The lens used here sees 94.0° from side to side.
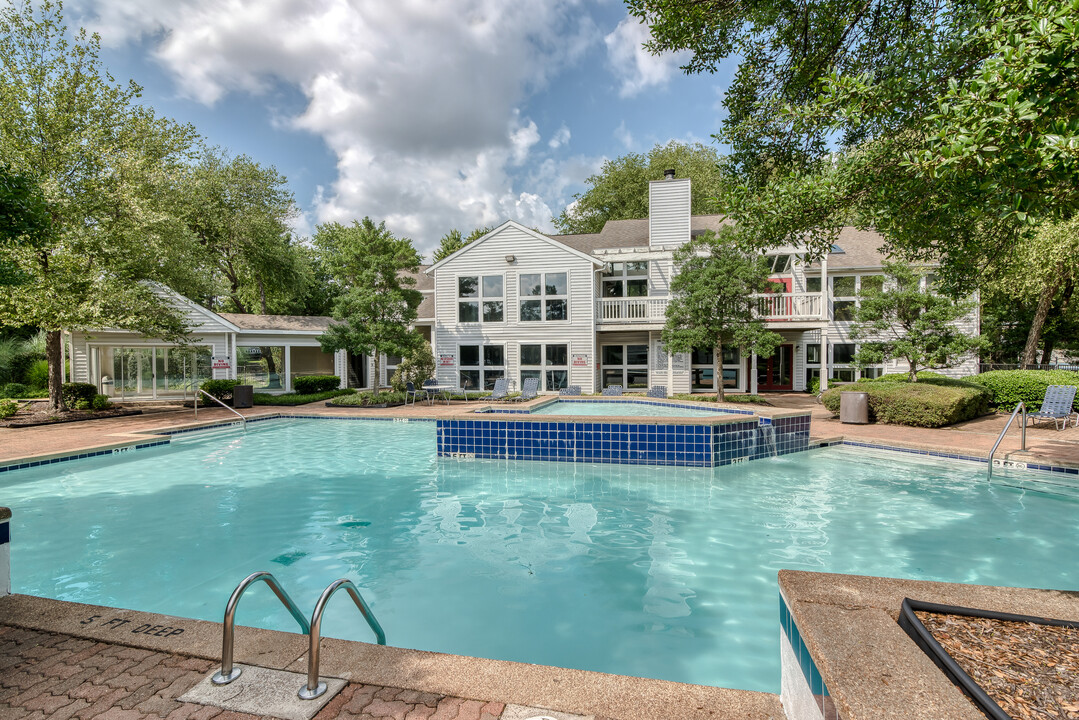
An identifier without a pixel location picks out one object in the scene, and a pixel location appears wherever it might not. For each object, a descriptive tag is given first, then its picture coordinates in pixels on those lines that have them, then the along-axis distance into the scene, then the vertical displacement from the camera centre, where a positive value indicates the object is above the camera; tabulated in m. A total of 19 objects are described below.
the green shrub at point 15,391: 19.14 -1.11
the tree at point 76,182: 12.19 +4.80
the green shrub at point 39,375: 20.44 -0.53
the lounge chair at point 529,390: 16.42 -1.09
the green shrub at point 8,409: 13.27 -1.23
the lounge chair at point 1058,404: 10.29 -1.07
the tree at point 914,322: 12.46 +0.82
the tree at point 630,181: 33.34 +11.90
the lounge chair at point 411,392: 17.62 -1.21
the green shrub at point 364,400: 16.65 -1.37
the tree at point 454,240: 35.04 +8.29
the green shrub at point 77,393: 15.13 -0.97
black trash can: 16.58 -1.22
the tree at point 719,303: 14.63 +1.58
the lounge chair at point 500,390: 17.09 -1.11
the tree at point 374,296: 16.67 +2.10
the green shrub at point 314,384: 19.75 -0.97
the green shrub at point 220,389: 16.95 -0.96
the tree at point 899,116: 2.90 +1.87
